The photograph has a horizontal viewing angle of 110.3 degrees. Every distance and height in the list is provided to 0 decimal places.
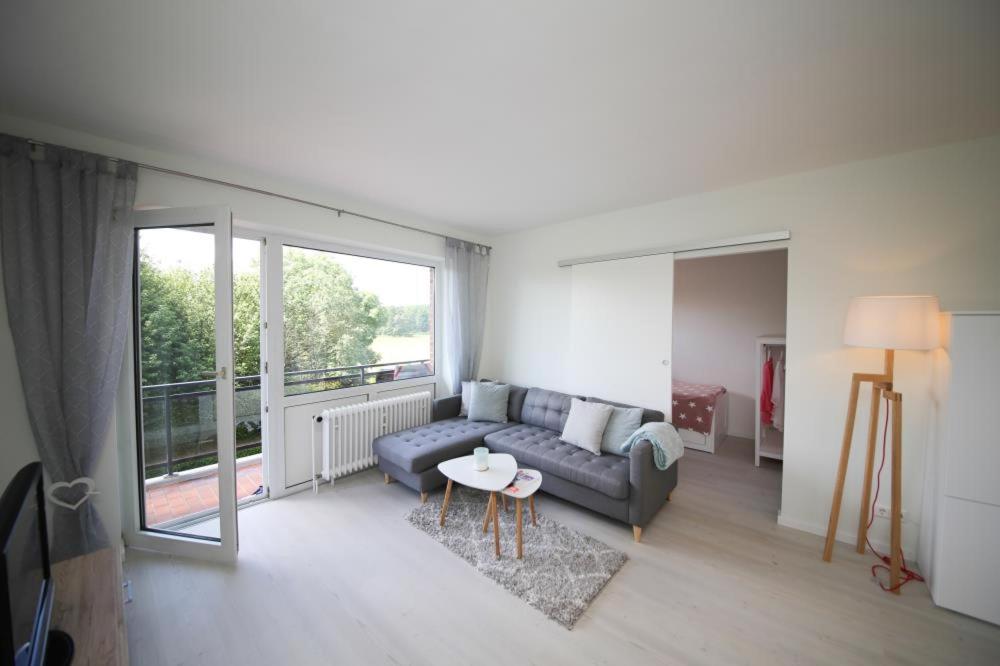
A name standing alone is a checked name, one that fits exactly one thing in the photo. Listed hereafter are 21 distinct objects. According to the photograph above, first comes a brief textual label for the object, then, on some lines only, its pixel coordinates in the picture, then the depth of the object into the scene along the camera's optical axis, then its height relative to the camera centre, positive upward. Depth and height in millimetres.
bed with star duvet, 3902 -1062
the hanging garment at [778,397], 3527 -758
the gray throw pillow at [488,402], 3656 -846
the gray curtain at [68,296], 1822 +143
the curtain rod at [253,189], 2172 +981
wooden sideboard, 1087 -1027
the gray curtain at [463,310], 3982 +154
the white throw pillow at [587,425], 2895 -874
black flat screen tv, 735 -655
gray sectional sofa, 2398 -1073
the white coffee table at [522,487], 2203 -1109
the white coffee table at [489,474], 2252 -1060
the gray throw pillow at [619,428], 2859 -879
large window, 3057 +23
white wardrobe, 1712 -769
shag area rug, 1873 -1469
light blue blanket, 2436 -865
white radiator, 3031 -994
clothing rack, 3562 -1084
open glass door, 2070 -324
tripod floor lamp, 1943 -117
